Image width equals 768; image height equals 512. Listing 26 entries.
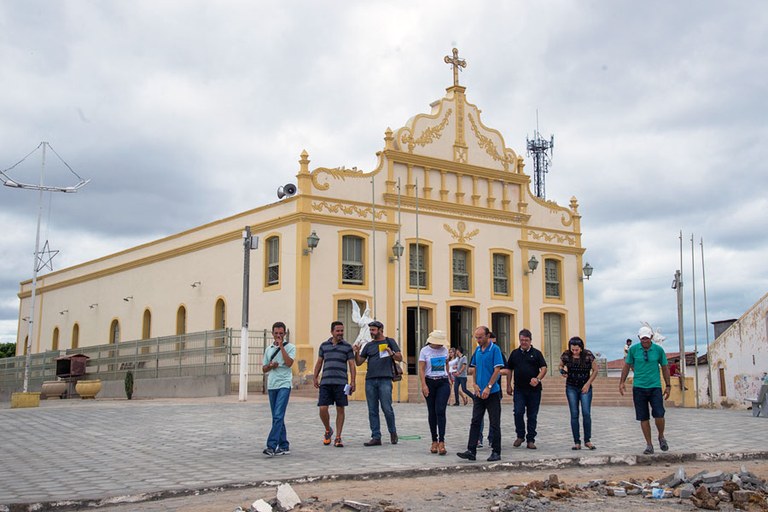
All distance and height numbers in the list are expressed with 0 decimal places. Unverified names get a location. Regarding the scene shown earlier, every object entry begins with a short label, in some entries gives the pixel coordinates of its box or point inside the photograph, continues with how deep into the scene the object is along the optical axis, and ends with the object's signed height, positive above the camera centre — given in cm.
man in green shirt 1103 -14
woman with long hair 1158 -10
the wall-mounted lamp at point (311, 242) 2672 +414
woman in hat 1073 -14
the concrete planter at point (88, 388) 2786 -55
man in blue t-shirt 1010 -23
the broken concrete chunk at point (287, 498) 687 -106
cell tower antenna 5050 +1304
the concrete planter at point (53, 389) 3059 -64
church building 2755 +425
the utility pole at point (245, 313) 2198 +156
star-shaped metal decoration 3471 +510
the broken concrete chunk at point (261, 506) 671 -110
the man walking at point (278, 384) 1048 -16
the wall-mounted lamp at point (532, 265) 3219 +410
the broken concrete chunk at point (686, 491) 759 -110
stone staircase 2486 -71
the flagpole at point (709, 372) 2606 -4
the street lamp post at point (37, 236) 2897 +471
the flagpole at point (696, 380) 2529 -30
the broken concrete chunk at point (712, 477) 795 -102
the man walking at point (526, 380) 1158 -13
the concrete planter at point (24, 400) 2256 -77
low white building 2555 +42
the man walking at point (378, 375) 1161 -5
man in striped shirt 1133 -4
